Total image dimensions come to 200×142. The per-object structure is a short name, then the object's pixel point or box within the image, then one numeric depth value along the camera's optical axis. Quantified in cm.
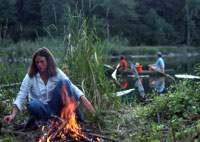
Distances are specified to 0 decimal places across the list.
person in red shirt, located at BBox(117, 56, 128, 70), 1343
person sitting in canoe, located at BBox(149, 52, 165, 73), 1268
